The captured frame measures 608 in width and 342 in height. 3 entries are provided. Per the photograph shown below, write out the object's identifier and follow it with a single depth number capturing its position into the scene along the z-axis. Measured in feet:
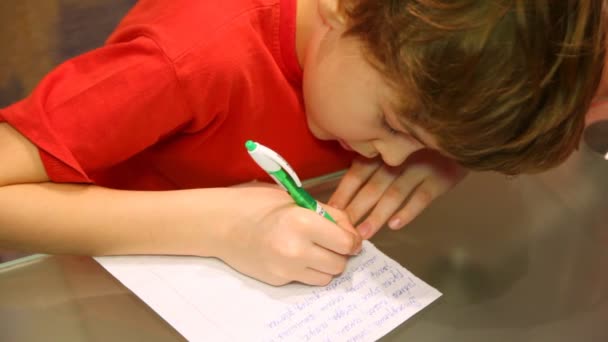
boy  4.10
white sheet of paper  4.31
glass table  4.36
